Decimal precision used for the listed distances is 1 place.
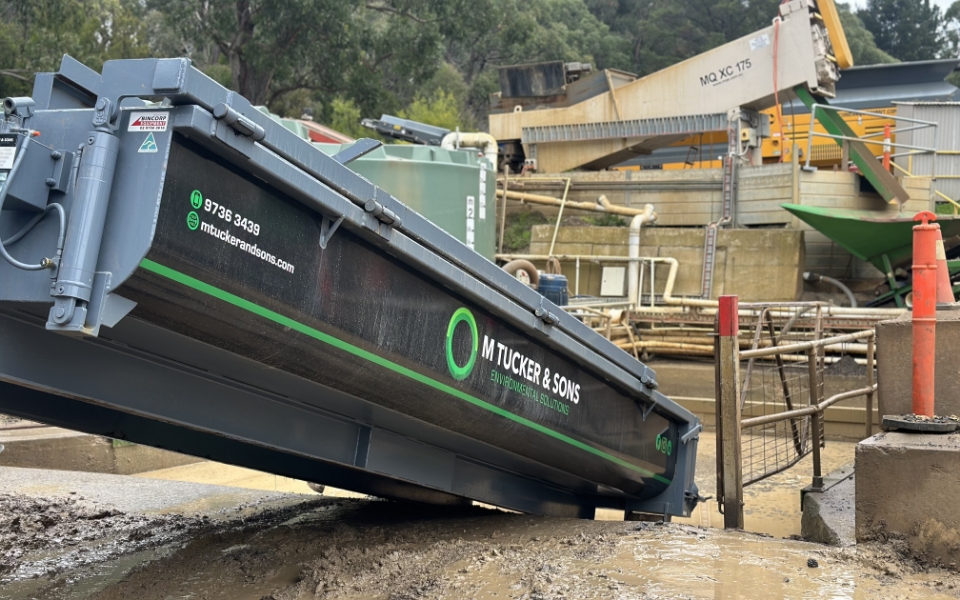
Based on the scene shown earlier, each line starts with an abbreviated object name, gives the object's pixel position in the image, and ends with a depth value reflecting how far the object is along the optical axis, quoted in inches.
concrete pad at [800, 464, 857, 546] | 185.2
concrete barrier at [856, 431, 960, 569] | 155.8
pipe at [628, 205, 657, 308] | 642.8
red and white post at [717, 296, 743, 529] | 220.2
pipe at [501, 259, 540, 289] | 310.6
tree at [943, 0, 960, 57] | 2087.8
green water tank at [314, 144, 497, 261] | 372.2
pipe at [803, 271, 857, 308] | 627.9
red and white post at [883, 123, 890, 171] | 668.1
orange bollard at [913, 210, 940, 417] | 168.2
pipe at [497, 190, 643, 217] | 703.7
